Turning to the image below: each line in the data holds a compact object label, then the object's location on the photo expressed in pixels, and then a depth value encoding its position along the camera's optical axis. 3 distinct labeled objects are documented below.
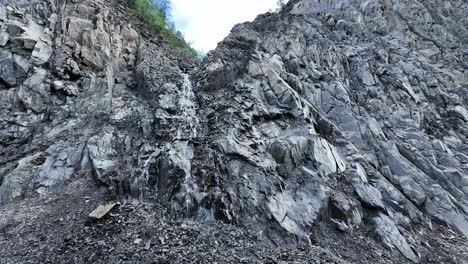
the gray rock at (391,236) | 9.91
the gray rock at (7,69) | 13.92
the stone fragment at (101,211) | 9.49
